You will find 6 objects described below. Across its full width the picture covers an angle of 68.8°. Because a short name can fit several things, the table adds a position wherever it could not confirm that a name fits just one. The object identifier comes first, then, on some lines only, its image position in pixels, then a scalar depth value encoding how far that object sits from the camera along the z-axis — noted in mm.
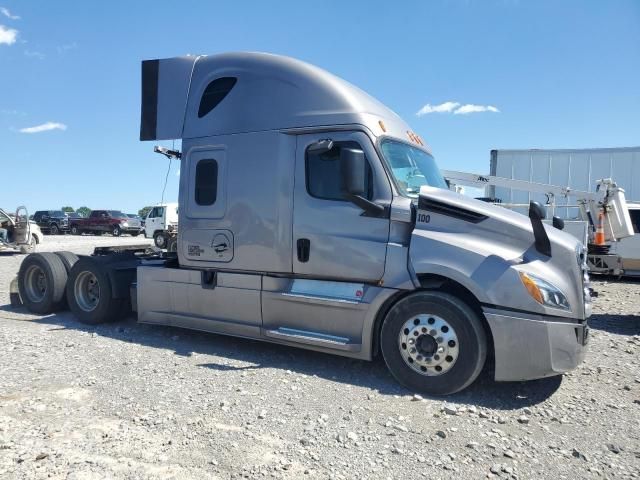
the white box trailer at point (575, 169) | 13609
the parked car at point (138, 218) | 36250
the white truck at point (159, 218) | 25697
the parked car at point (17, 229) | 17656
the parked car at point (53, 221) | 37250
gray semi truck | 4109
